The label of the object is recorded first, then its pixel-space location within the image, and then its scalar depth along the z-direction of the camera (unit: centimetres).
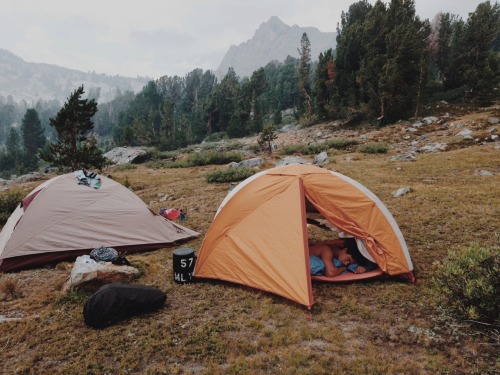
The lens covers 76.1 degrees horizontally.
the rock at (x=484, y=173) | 1362
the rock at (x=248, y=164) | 2042
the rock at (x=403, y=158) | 1903
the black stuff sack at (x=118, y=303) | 466
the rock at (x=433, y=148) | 2108
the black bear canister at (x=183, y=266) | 613
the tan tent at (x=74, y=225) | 707
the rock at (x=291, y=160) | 1836
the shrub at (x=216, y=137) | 5781
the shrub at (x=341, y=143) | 2788
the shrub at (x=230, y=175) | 1623
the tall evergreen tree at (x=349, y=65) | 3985
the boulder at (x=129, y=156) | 3712
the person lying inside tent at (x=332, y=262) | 628
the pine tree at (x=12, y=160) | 5502
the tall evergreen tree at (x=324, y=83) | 4513
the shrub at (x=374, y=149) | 2331
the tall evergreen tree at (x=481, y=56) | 3369
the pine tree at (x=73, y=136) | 1634
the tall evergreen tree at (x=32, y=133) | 6600
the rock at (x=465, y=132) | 2362
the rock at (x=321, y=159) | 1986
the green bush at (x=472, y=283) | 418
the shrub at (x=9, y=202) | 1187
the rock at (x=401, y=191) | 1174
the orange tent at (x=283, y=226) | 576
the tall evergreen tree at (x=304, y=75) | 5267
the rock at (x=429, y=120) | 3108
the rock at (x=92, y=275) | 563
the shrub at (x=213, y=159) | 2539
